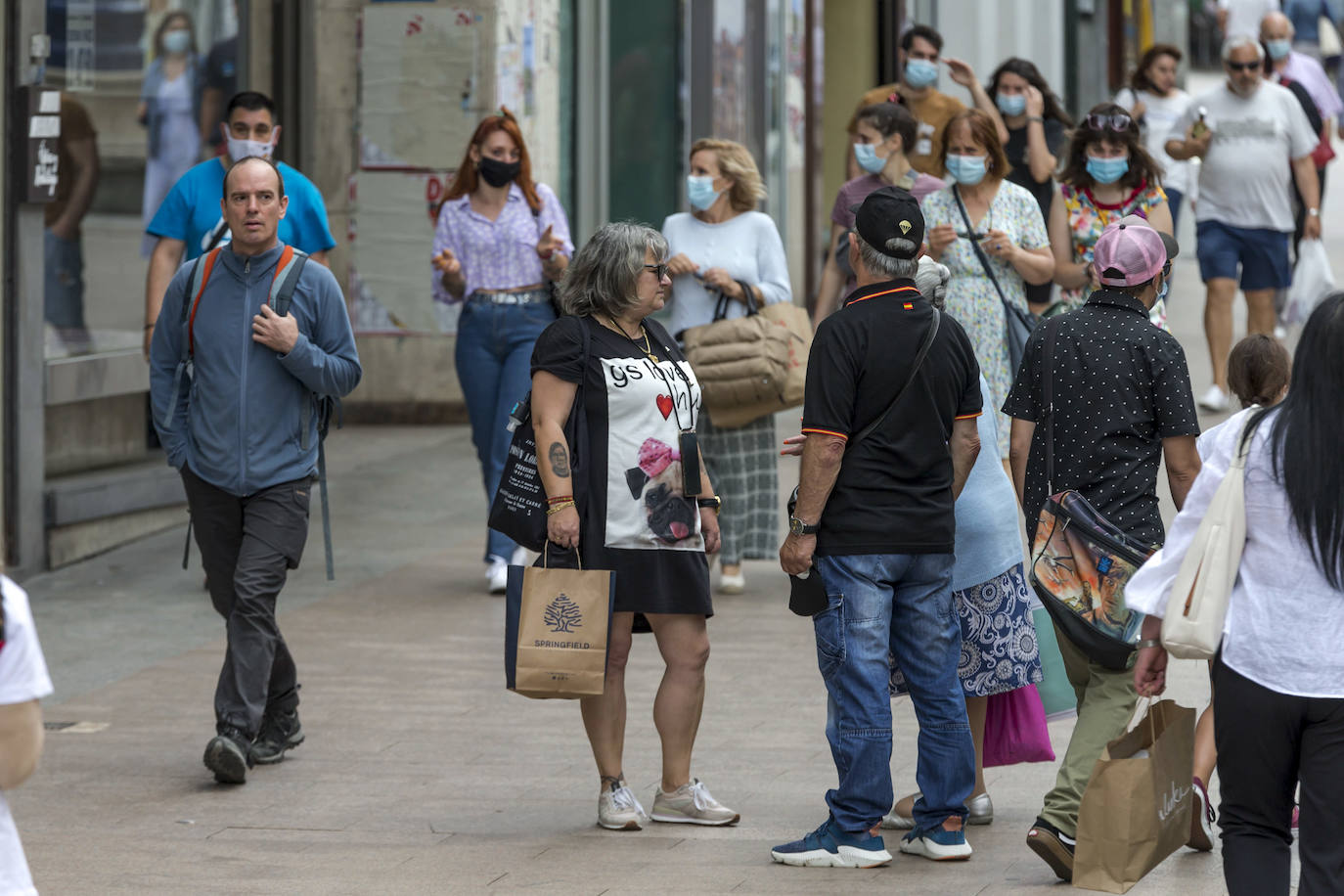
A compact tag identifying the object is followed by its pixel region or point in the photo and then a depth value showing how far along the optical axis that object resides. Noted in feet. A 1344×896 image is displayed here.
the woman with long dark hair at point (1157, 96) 89.76
